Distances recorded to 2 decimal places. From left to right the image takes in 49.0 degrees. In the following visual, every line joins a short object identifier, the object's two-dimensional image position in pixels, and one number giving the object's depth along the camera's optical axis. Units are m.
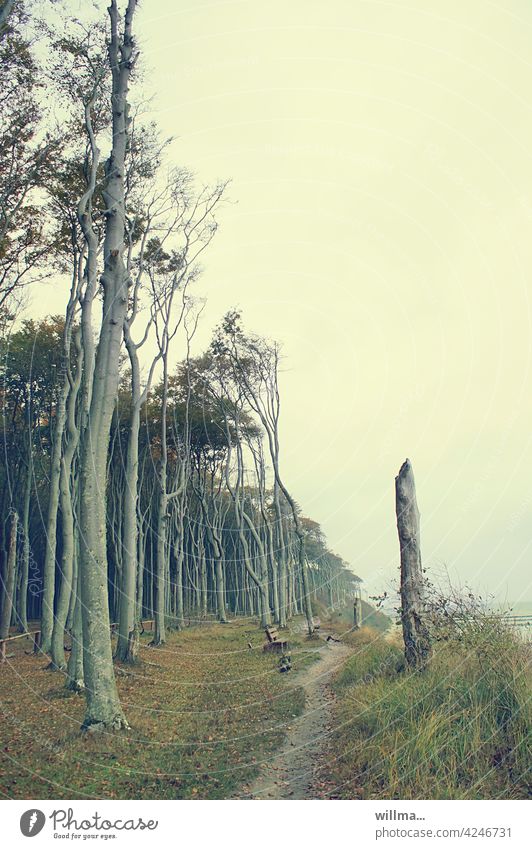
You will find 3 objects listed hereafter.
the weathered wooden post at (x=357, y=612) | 21.83
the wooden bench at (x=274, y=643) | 17.17
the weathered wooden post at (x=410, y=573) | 8.67
